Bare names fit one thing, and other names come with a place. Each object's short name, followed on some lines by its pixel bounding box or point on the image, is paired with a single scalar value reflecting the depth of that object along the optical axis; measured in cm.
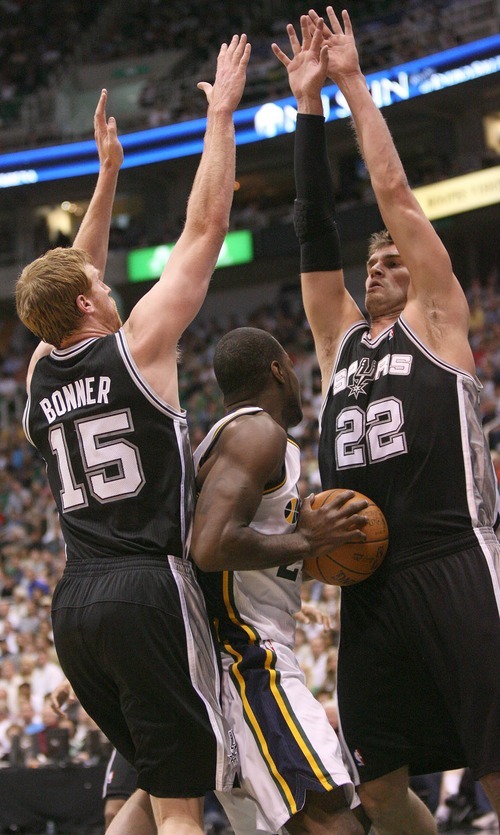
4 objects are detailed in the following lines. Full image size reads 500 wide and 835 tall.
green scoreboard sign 2208
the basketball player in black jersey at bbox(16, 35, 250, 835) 345
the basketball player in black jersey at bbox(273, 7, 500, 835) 385
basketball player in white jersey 348
